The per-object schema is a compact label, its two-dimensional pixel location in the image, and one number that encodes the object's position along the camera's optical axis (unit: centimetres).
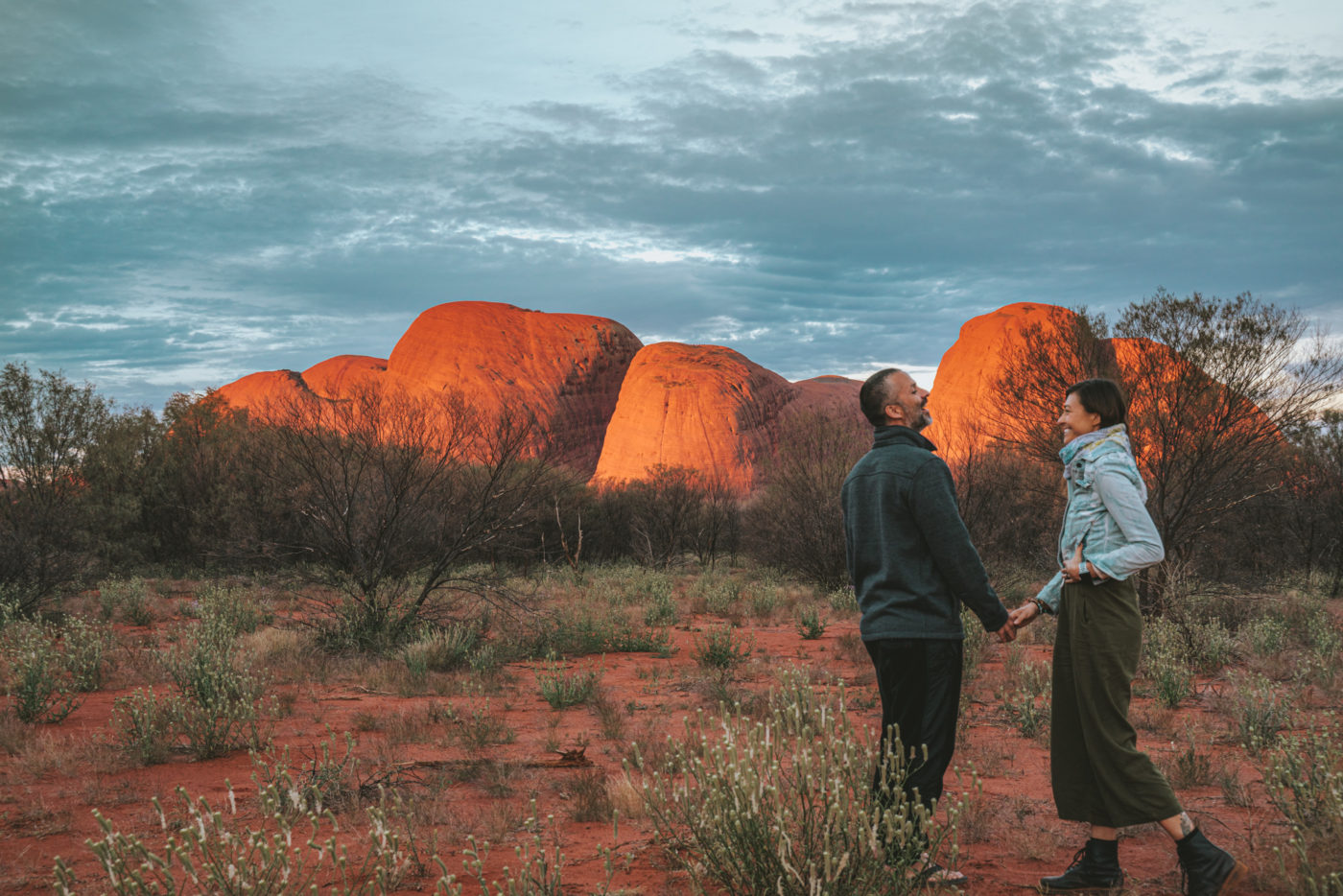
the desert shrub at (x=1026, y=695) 615
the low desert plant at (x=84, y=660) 748
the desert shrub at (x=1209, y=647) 842
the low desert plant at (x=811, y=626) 1087
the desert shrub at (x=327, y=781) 431
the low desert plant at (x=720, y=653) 877
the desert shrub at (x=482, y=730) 568
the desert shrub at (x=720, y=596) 1402
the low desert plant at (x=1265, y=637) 870
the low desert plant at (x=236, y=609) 1041
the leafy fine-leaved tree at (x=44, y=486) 1182
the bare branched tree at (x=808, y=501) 1716
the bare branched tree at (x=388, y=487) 973
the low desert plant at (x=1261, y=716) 539
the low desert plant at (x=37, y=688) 625
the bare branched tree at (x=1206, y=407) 1099
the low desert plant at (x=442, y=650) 860
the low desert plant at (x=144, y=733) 527
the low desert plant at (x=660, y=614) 1215
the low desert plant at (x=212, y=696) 548
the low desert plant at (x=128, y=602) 1184
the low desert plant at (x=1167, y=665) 680
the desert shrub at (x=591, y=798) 435
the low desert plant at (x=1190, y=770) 473
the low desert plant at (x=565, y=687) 709
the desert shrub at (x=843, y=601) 1351
